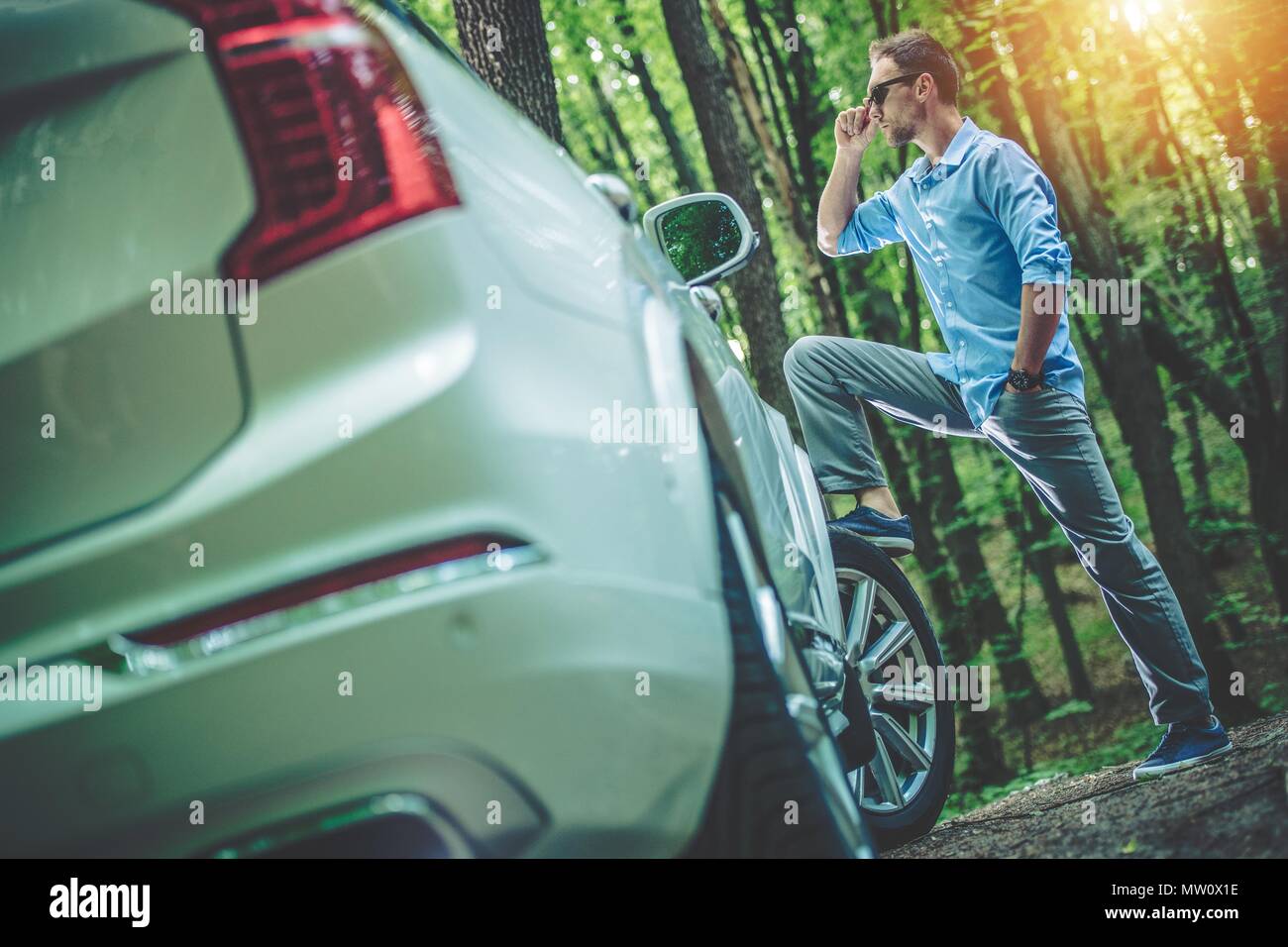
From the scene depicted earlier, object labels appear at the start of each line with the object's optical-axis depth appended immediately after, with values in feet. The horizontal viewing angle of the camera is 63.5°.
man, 10.63
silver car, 4.22
